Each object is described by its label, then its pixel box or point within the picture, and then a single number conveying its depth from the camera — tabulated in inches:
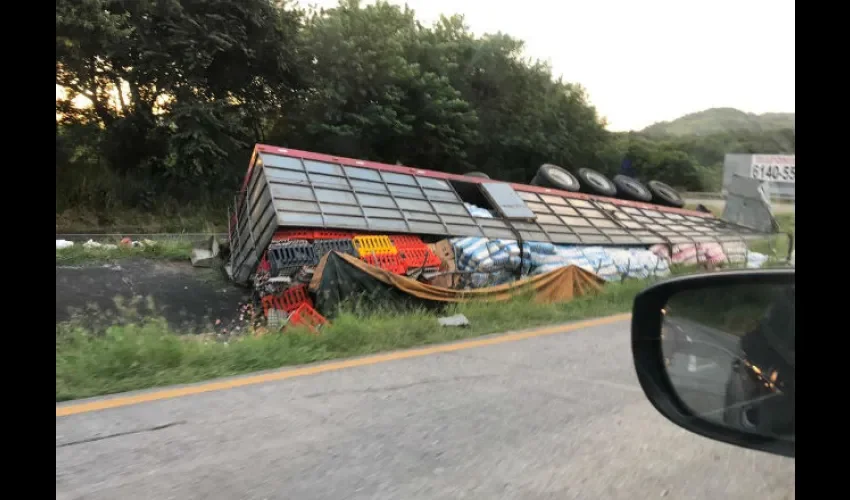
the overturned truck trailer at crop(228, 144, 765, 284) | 374.9
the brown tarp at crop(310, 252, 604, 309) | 312.3
